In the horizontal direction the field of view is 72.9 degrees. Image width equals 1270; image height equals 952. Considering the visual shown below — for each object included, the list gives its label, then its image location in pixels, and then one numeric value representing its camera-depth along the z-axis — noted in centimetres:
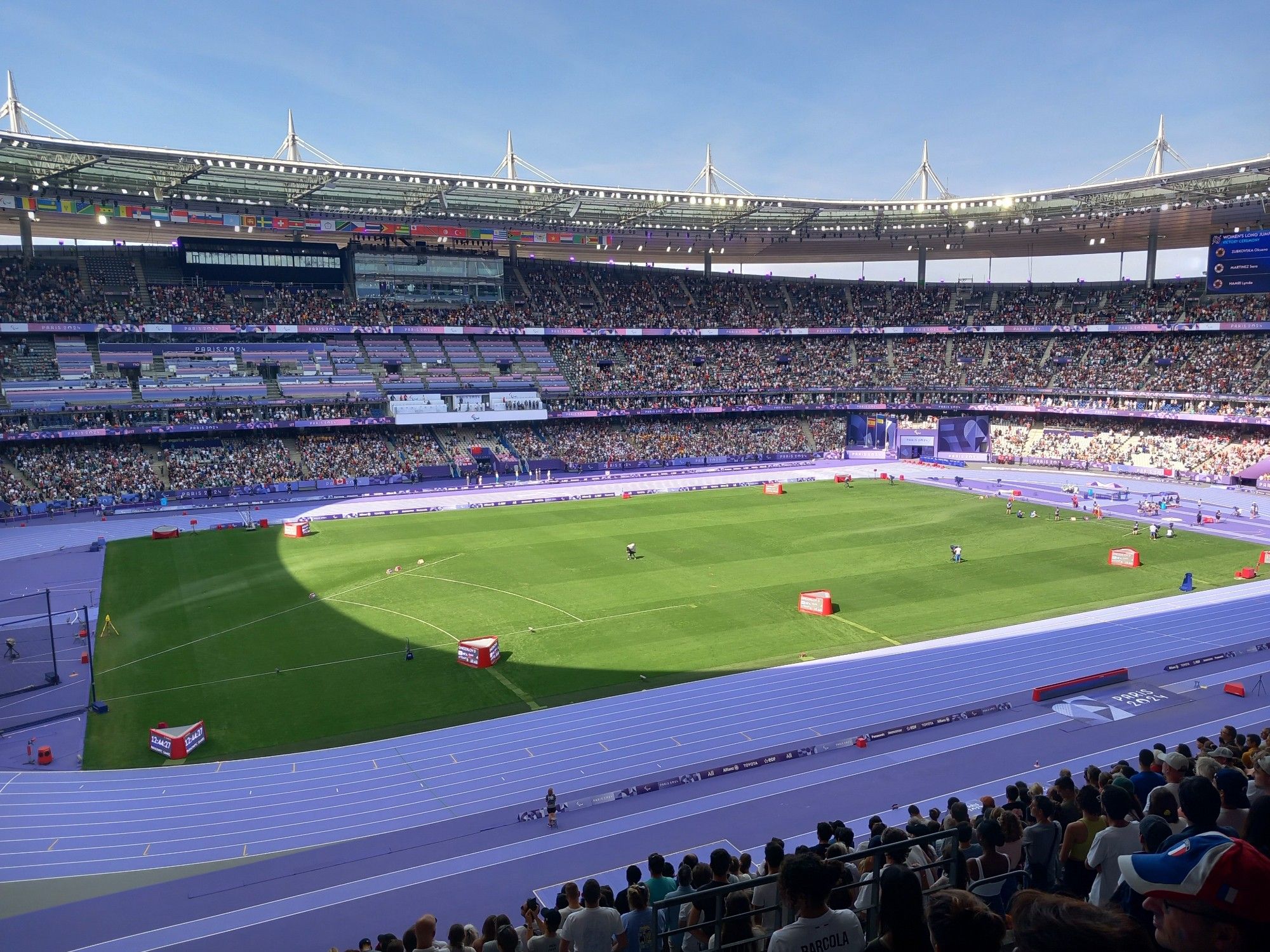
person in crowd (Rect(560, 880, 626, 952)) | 720
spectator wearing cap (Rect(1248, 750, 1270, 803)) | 681
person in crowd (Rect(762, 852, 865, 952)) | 474
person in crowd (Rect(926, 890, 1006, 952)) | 323
